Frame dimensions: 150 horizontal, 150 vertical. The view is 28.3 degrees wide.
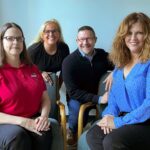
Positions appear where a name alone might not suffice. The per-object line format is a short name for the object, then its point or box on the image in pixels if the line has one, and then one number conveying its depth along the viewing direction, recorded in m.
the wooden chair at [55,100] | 2.62
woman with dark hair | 1.96
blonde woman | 3.17
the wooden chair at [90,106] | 2.45
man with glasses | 2.75
